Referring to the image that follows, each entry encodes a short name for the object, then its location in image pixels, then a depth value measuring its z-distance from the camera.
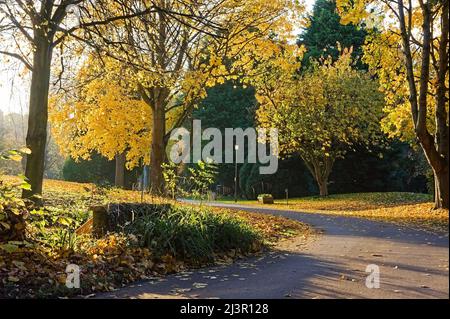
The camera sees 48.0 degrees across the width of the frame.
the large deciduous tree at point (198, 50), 15.73
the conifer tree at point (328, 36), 40.22
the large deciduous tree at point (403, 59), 11.23
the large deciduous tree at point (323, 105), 31.78
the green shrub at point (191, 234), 8.02
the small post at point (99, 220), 8.76
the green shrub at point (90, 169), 36.94
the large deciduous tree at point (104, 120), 23.17
